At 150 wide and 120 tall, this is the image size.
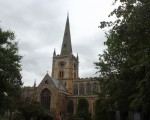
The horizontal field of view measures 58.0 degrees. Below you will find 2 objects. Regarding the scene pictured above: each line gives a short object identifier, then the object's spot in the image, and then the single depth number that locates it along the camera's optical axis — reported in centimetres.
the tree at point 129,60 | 561
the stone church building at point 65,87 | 3483
